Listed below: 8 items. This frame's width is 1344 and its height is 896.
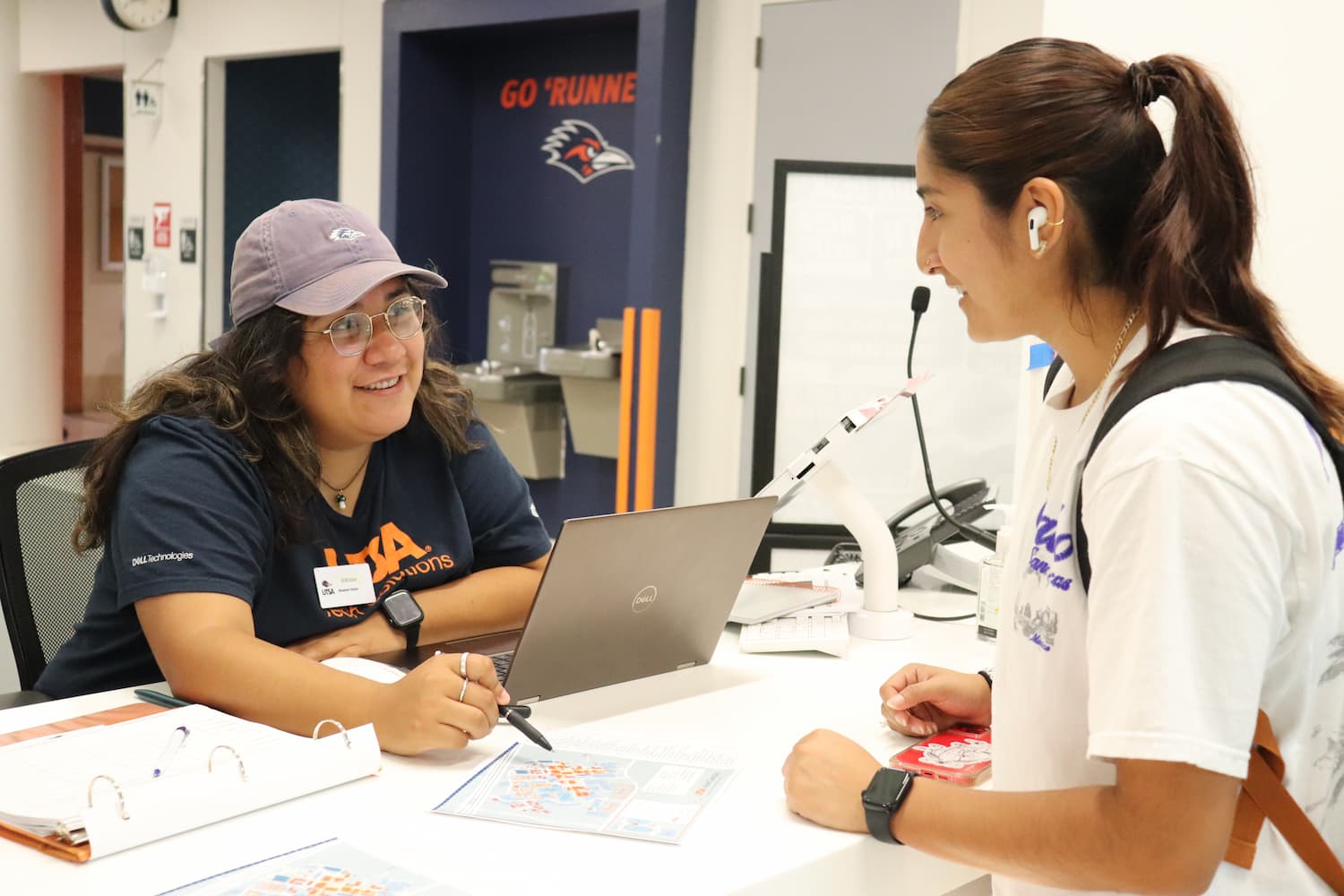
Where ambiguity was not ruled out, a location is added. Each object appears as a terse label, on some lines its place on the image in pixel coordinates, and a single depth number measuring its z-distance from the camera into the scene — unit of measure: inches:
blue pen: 52.2
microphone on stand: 102.7
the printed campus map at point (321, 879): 44.7
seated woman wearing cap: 64.9
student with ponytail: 38.8
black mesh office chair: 80.5
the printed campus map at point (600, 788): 51.8
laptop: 62.8
